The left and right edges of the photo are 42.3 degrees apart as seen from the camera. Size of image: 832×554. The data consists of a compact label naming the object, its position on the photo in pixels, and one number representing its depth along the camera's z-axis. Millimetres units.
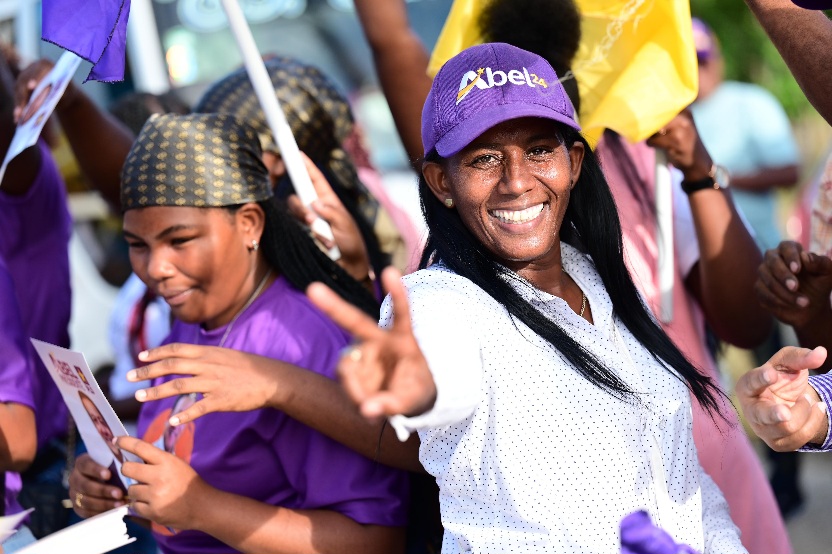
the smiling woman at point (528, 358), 1844
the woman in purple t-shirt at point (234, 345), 2289
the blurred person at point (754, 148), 5203
